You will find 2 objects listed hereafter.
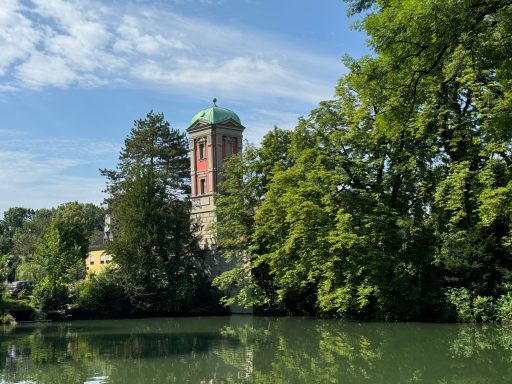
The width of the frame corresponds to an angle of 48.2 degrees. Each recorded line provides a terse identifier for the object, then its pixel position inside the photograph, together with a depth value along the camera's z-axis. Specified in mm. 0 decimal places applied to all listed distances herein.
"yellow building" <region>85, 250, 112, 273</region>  61812
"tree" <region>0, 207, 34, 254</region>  124688
